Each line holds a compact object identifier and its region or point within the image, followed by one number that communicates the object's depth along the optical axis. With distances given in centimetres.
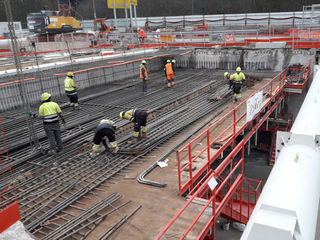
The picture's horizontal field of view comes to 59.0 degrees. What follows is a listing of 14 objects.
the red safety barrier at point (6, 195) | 415
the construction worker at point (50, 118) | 838
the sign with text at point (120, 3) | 3406
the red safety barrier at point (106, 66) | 1393
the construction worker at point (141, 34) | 2959
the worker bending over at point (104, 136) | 823
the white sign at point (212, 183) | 557
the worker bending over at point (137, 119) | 923
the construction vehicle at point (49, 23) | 3010
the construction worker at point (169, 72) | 1599
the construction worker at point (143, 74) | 1483
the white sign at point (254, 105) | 968
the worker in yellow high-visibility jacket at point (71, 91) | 1186
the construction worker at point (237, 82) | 1289
